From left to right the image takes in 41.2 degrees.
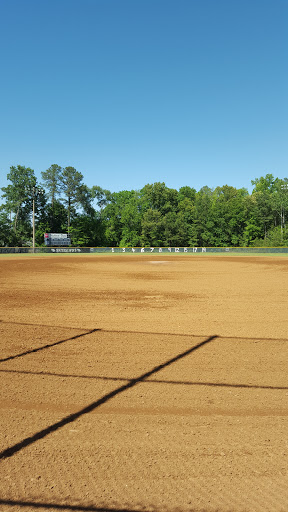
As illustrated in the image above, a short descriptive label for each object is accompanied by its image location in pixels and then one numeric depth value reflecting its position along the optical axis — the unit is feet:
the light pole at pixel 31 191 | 287.28
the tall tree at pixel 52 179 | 298.35
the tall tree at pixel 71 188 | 298.76
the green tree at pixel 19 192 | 279.49
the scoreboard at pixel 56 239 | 211.41
